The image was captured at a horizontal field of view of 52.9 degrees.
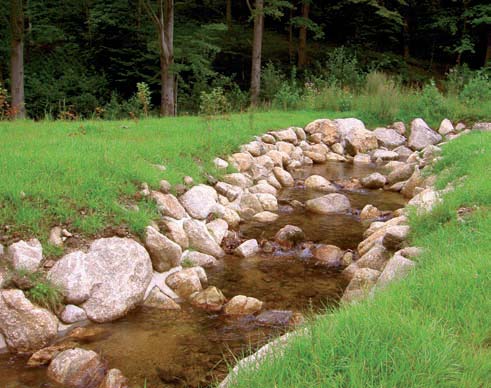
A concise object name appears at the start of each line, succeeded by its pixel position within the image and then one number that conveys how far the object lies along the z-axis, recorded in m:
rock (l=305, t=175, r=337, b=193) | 8.68
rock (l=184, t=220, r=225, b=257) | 5.71
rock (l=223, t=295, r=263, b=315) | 4.41
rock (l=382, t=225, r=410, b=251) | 5.05
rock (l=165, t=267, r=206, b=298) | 4.80
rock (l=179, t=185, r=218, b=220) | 6.22
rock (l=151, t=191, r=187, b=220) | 5.73
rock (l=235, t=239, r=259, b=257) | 5.78
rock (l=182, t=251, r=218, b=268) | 5.41
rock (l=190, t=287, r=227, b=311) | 4.54
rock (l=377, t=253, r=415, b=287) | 3.93
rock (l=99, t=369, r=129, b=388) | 3.35
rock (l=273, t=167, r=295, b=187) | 8.91
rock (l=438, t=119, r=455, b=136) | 11.82
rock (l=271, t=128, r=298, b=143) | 10.45
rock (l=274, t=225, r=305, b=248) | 6.02
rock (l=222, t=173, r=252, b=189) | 7.60
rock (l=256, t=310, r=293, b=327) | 4.21
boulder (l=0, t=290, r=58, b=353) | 3.80
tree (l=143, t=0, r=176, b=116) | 11.56
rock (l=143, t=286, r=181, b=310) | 4.54
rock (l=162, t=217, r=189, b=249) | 5.51
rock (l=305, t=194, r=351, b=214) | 7.36
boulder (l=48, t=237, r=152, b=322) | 4.30
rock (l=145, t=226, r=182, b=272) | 5.05
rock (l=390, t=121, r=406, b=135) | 12.59
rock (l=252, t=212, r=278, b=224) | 6.94
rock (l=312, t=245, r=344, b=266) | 5.61
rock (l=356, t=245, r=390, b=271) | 5.03
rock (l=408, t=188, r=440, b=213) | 5.41
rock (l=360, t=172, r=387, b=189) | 8.91
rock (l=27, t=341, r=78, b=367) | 3.61
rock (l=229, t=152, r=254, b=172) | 8.24
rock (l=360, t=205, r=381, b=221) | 7.16
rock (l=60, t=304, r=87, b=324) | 4.15
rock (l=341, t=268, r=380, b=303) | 4.32
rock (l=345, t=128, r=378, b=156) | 11.51
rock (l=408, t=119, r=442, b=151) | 11.60
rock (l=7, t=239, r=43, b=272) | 4.20
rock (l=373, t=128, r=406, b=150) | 12.05
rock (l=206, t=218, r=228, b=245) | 6.11
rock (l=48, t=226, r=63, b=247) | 4.57
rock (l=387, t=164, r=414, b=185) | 9.07
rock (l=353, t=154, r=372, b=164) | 11.02
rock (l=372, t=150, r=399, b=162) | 11.13
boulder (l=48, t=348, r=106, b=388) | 3.39
